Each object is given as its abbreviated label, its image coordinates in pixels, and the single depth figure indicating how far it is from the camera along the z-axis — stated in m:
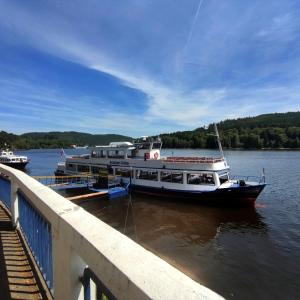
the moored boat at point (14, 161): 62.03
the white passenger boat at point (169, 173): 24.11
